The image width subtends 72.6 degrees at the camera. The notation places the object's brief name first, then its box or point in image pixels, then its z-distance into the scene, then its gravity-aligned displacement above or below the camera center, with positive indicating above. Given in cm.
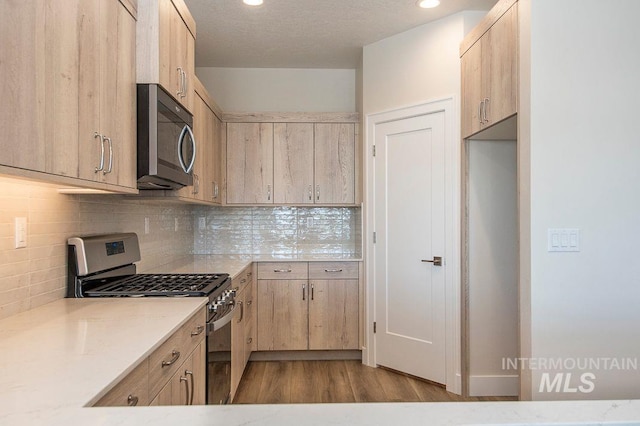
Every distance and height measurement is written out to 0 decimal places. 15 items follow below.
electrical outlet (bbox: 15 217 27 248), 167 -5
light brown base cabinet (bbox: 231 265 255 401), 294 -81
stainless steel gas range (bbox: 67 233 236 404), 203 -34
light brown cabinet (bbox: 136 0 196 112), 201 +86
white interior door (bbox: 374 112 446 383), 325 -20
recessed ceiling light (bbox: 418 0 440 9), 298 +149
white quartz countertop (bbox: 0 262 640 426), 75 -36
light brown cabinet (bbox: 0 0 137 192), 115 +41
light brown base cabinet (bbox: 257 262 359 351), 388 -75
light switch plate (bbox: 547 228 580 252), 205 -10
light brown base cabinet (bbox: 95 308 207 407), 114 -50
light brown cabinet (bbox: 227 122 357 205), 411 +56
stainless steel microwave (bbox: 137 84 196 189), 197 +39
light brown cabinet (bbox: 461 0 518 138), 229 +86
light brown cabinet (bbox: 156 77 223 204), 298 +52
